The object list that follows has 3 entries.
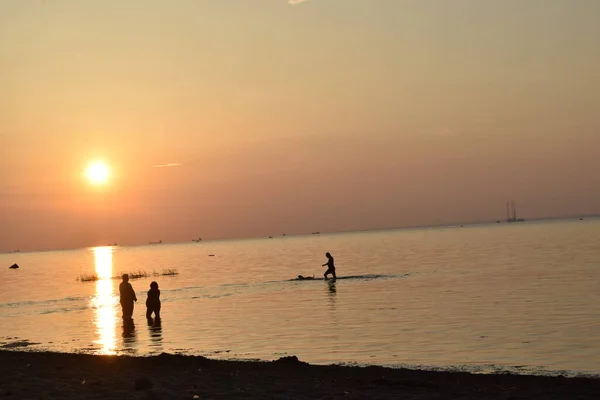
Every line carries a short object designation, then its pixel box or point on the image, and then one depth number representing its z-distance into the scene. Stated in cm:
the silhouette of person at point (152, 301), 3400
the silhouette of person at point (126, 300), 3378
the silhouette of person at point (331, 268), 5890
